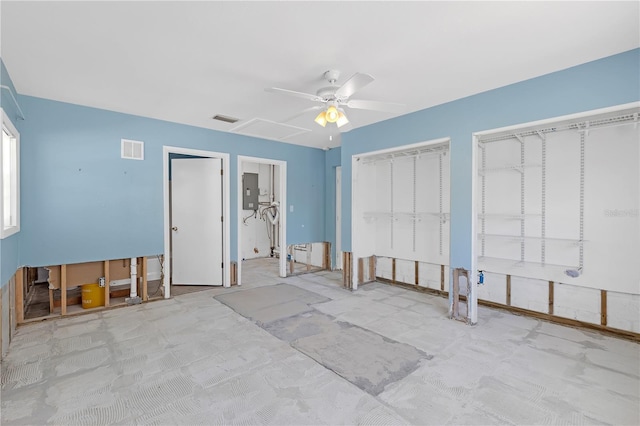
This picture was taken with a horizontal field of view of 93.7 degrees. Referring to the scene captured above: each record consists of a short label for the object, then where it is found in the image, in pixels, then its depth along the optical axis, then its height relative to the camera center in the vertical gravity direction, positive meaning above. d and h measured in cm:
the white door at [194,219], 519 -11
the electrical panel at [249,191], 784 +57
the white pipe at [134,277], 430 -94
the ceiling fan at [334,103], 279 +105
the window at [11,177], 312 +38
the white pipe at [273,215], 809 -6
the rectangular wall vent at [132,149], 415 +88
